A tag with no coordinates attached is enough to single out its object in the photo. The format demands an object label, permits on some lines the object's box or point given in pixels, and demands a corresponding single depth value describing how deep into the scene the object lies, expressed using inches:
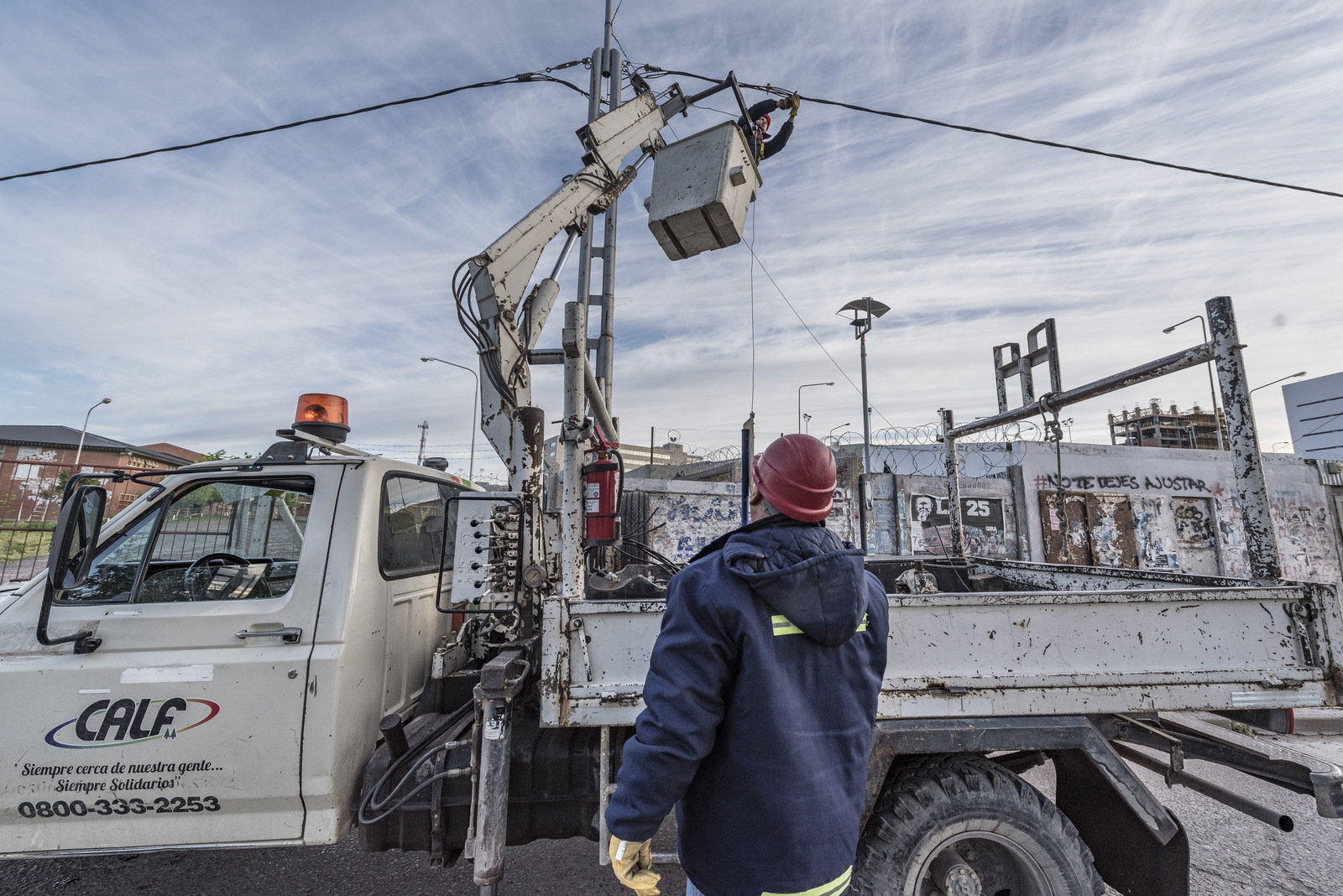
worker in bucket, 157.4
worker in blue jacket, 55.4
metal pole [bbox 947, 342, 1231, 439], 110.0
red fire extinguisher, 106.2
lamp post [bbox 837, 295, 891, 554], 480.5
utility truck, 90.4
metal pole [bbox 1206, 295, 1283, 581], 99.1
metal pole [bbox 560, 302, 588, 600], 97.8
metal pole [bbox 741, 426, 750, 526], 90.4
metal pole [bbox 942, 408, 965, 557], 181.0
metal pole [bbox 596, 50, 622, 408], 265.3
